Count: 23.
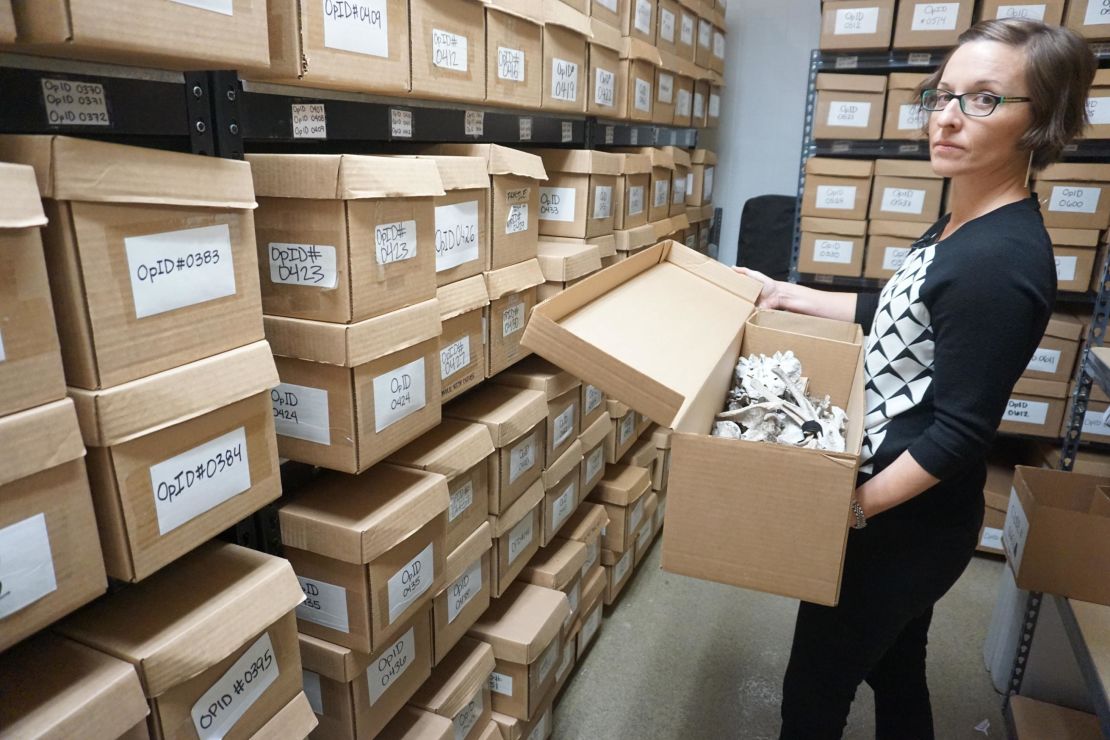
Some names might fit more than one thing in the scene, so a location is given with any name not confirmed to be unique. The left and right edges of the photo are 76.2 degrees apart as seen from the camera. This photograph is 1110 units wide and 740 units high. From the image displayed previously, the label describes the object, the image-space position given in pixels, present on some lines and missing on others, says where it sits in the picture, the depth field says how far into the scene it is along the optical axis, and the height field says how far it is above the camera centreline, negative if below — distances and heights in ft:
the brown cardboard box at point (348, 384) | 3.14 -0.99
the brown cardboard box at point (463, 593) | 4.35 -2.68
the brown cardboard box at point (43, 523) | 1.92 -1.00
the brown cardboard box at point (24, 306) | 1.83 -0.39
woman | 3.17 -0.77
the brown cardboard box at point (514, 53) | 4.26 +0.70
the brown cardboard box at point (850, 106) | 8.24 +0.77
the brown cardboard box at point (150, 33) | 1.90 +0.36
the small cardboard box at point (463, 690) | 4.43 -3.26
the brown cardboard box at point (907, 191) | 8.25 -0.19
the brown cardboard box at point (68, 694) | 2.07 -1.59
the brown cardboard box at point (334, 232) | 2.99 -0.29
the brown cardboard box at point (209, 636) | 2.43 -1.64
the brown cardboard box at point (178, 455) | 2.24 -1.00
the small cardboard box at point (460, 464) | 4.09 -1.71
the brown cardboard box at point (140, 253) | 2.04 -0.29
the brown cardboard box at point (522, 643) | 5.05 -3.32
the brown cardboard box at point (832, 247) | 8.68 -0.88
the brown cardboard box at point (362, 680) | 3.51 -2.66
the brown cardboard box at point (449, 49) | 3.59 +0.60
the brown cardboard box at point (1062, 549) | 4.71 -2.45
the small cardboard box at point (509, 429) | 4.71 -1.73
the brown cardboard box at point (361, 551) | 3.37 -1.85
